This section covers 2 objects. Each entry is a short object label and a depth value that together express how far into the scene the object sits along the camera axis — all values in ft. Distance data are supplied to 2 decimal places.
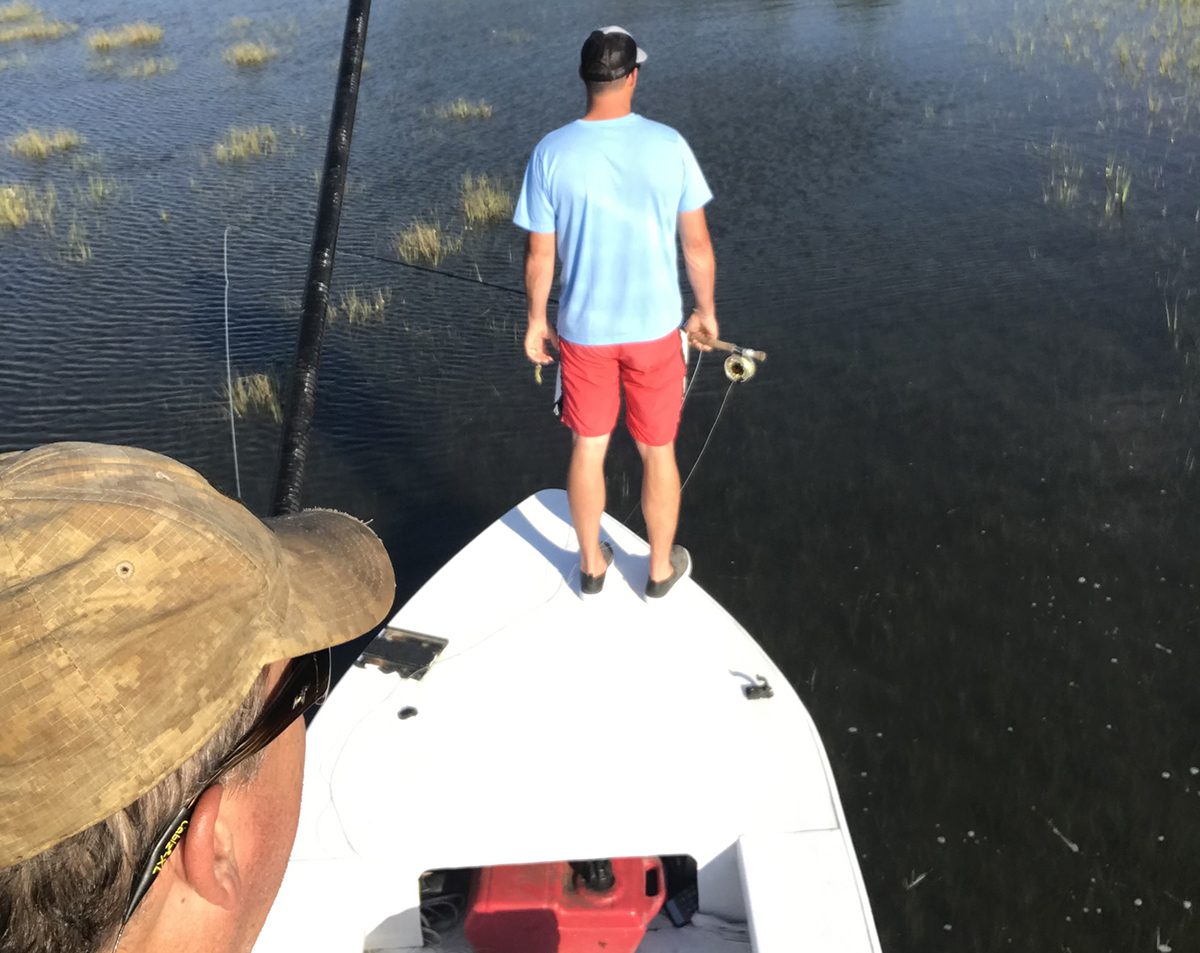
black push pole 11.01
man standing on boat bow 12.05
